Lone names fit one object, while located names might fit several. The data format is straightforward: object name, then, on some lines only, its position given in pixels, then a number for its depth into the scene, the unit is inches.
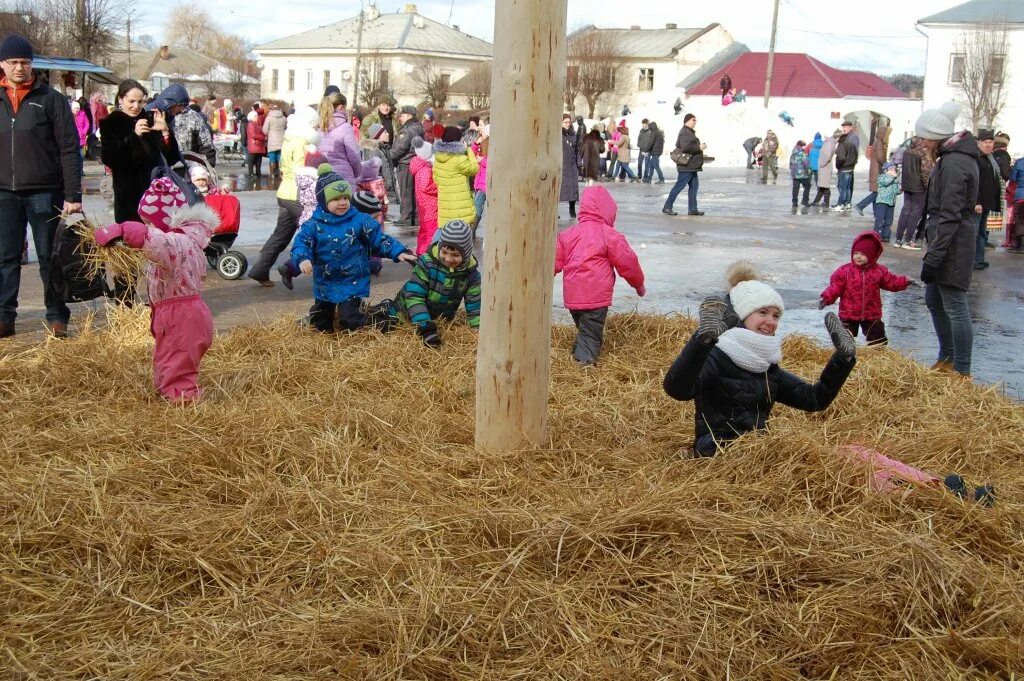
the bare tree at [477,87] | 2841.5
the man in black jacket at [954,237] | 295.6
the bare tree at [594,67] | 3088.1
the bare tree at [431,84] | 2847.0
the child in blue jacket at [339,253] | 317.1
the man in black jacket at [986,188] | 513.3
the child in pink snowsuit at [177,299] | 241.1
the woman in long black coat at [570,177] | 761.6
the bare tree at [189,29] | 4210.1
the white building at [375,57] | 3570.4
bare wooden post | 194.1
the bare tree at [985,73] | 2190.0
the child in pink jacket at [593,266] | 295.3
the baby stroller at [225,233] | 422.9
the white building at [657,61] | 3211.1
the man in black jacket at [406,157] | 607.5
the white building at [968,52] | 2261.3
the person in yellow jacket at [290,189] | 418.0
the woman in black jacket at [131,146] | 354.6
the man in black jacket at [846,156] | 868.6
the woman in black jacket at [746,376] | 190.7
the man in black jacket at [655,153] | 1238.9
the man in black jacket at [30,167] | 307.4
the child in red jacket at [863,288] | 315.6
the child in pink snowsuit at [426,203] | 462.0
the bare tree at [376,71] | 3356.8
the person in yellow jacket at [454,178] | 436.5
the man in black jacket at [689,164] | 795.4
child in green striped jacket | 309.7
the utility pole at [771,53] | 2154.3
